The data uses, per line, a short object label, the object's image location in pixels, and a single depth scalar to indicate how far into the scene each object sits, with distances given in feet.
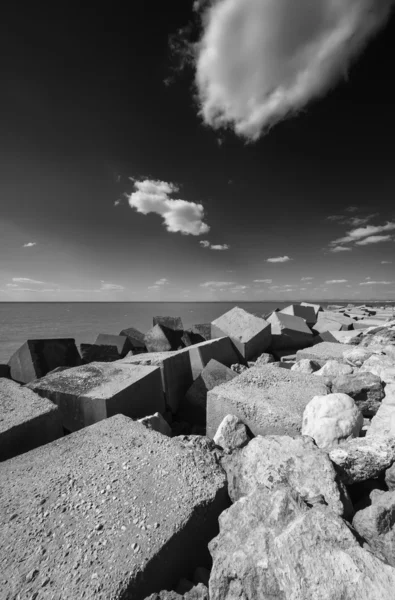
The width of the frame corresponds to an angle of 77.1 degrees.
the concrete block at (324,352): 12.65
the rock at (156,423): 6.73
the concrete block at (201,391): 9.91
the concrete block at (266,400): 6.38
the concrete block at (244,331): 14.84
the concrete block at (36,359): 12.65
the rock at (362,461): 4.20
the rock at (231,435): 6.04
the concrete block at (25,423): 5.54
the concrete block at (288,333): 18.28
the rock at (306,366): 9.86
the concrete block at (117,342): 19.20
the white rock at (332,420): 5.36
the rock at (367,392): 6.86
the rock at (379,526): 3.26
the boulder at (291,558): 2.58
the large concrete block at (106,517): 3.01
